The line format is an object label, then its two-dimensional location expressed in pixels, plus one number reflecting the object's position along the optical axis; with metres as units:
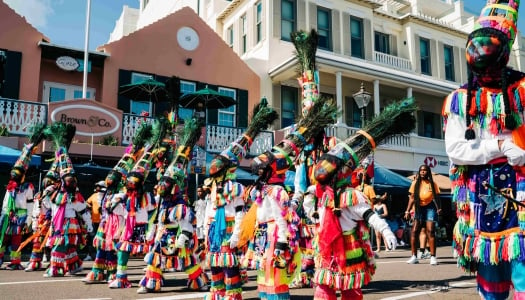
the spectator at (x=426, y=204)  9.09
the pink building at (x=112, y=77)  14.58
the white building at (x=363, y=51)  19.94
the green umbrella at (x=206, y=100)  15.80
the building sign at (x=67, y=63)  16.53
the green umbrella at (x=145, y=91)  15.22
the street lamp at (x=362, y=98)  13.05
